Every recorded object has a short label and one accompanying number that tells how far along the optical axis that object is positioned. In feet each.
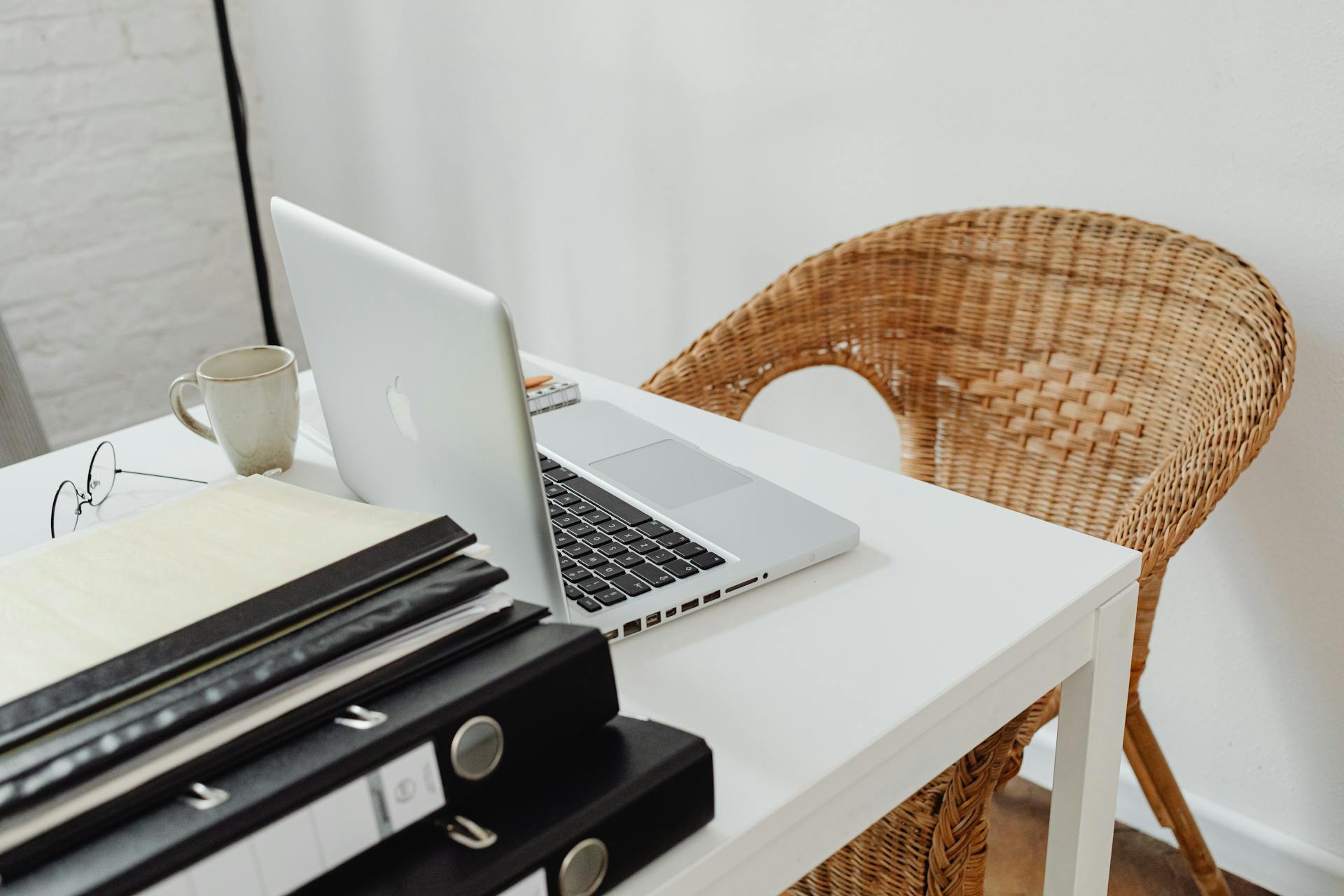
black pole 5.81
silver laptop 2.03
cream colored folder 1.80
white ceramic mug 3.05
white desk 1.93
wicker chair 3.09
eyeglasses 3.03
